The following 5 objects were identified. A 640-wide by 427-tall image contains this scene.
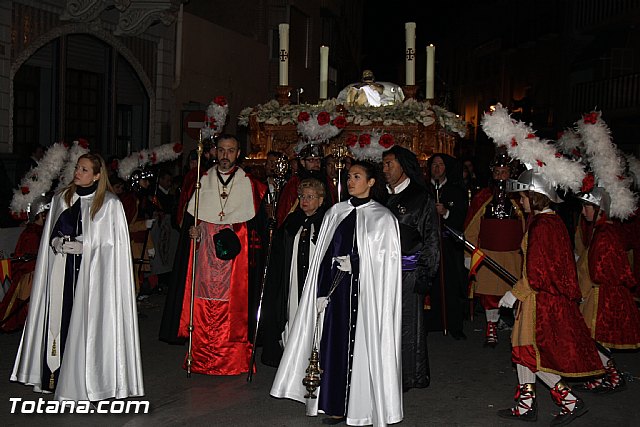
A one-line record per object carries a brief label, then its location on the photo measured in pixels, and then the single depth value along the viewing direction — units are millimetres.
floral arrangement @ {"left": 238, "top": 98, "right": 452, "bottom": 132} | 10953
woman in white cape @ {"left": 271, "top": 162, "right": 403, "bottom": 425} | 6145
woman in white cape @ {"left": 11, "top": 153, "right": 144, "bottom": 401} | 6375
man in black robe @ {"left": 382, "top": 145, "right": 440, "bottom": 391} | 7113
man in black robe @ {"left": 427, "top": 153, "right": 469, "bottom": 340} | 10086
